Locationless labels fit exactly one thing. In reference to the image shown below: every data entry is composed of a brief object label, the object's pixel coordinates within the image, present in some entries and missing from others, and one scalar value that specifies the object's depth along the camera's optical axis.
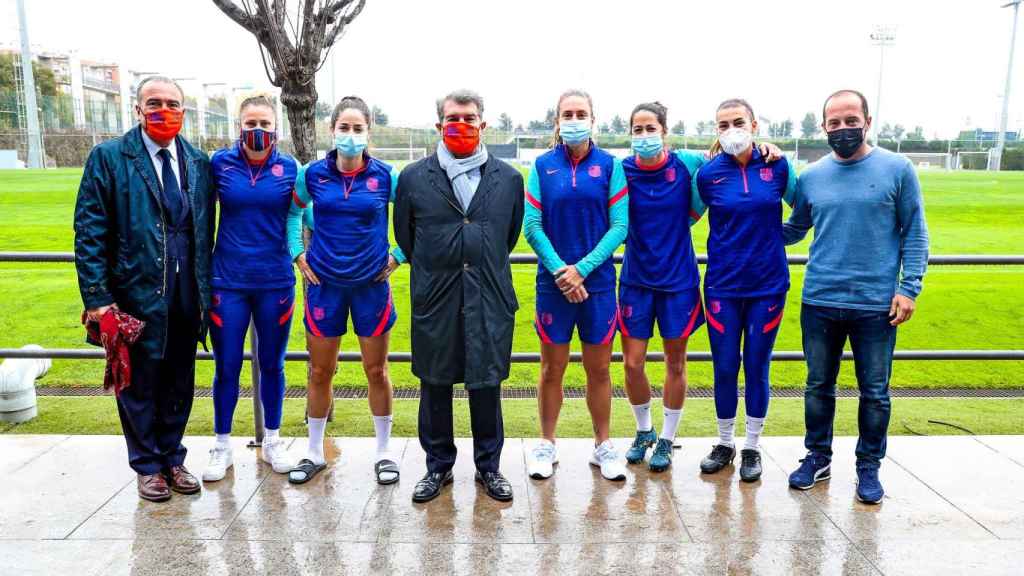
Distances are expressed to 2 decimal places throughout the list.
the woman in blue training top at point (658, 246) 3.89
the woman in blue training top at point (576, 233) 3.78
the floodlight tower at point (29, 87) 34.25
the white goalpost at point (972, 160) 66.44
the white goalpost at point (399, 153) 54.15
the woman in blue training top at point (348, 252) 3.79
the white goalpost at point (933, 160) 66.19
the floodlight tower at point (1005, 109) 52.00
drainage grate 6.66
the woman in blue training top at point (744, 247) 3.79
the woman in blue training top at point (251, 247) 3.80
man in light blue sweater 3.60
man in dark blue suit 3.51
